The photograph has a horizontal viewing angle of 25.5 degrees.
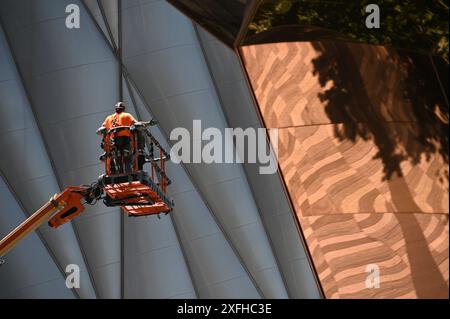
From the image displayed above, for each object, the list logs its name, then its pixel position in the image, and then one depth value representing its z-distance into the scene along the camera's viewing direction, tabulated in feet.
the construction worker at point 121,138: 78.38
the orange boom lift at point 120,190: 78.02
